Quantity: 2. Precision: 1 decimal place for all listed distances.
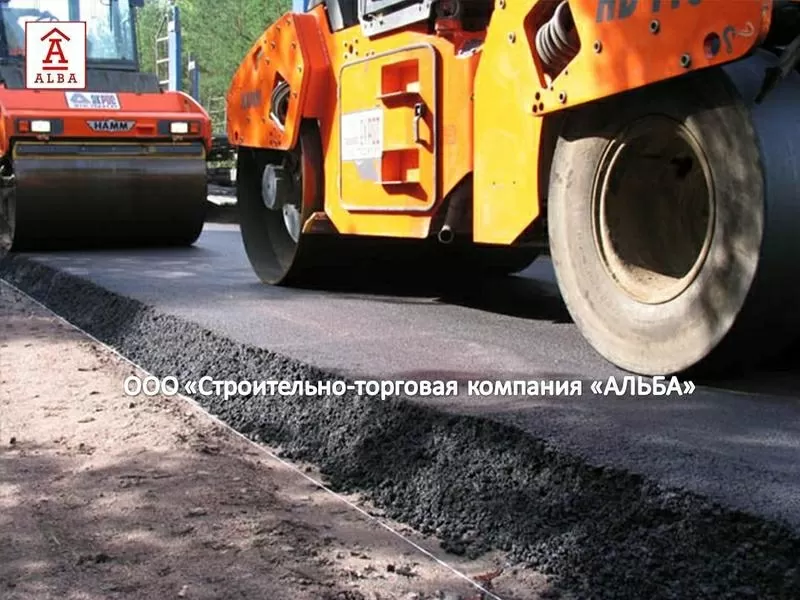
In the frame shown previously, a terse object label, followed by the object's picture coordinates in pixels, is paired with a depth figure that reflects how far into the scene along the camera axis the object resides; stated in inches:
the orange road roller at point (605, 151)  121.5
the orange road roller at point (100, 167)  358.3
